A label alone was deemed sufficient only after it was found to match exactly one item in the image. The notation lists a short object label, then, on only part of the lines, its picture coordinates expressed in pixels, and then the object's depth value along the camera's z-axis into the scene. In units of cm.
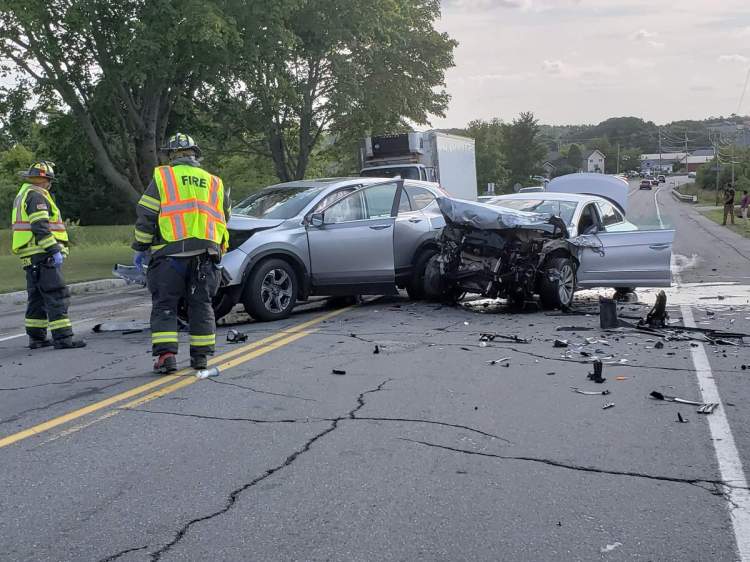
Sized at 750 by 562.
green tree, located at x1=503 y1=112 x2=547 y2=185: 10138
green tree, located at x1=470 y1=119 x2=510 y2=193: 9031
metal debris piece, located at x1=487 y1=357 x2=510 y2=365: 738
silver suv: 953
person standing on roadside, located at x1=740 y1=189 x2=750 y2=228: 3653
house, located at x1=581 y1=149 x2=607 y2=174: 16455
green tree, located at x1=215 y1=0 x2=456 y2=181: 2264
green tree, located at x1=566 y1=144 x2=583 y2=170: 15962
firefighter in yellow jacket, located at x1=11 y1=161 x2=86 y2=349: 839
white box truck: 2295
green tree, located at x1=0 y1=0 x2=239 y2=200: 1847
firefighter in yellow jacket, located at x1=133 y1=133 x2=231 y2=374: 672
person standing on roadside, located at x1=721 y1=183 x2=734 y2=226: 3535
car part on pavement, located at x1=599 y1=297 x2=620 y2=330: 904
